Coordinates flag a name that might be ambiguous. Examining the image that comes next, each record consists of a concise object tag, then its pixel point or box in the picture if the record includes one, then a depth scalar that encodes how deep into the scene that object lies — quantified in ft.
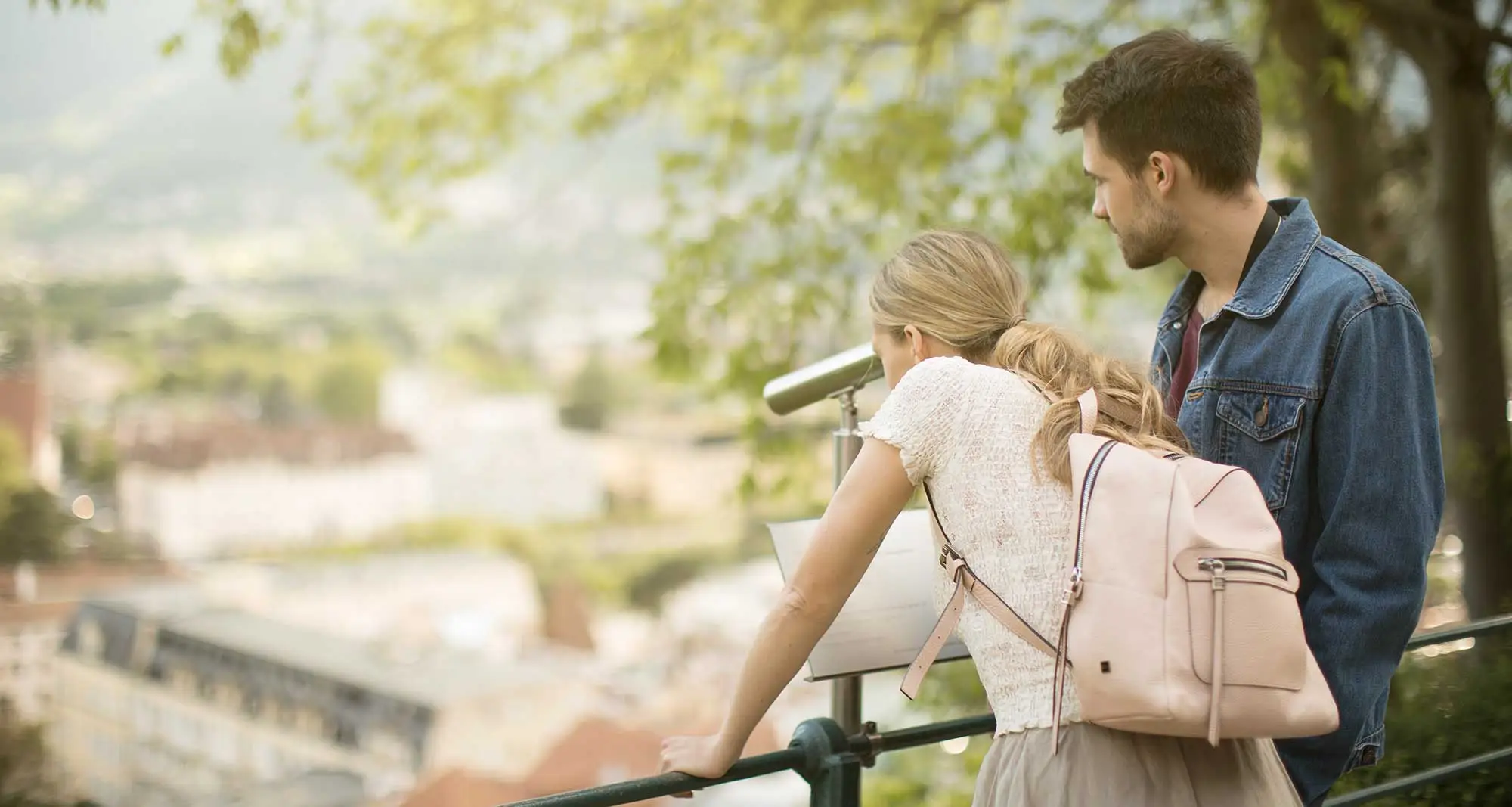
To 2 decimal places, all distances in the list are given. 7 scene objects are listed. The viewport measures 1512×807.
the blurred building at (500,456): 112.88
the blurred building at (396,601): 98.84
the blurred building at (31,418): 67.31
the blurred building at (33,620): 59.16
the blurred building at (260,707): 71.31
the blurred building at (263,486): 90.02
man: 4.24
